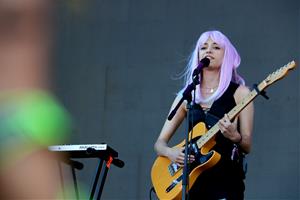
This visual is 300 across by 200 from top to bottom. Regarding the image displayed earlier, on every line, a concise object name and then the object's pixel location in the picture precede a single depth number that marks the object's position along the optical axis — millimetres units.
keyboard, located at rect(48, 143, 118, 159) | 6320
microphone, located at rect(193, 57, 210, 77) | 5949
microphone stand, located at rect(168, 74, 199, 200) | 5547
